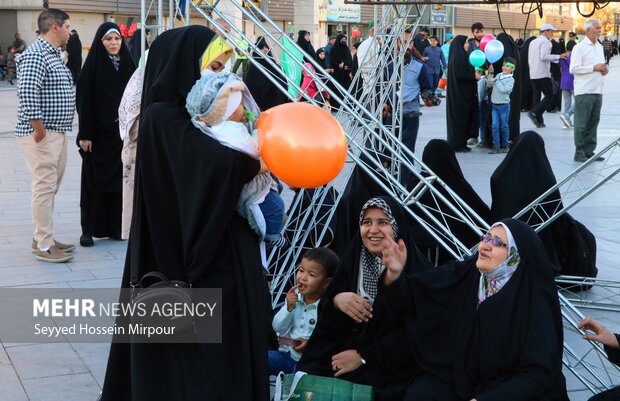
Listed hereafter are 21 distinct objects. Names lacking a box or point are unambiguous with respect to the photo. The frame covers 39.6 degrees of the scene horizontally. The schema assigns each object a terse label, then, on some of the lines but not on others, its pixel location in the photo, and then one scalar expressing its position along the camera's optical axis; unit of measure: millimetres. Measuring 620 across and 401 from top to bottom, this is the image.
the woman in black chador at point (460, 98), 12797
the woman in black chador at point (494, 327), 3387
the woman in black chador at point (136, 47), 9688
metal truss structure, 4434
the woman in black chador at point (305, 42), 19500
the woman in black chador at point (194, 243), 3014
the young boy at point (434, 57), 19653
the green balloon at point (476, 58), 12571
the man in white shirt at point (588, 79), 11062
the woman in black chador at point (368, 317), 3902
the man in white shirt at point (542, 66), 15198
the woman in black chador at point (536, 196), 5984
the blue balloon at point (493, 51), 12656
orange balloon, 3004
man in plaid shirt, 6223
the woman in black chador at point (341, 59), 19828
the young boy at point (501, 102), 12094
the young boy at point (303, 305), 4309
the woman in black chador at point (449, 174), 6164
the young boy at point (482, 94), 12820
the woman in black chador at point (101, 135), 7102
